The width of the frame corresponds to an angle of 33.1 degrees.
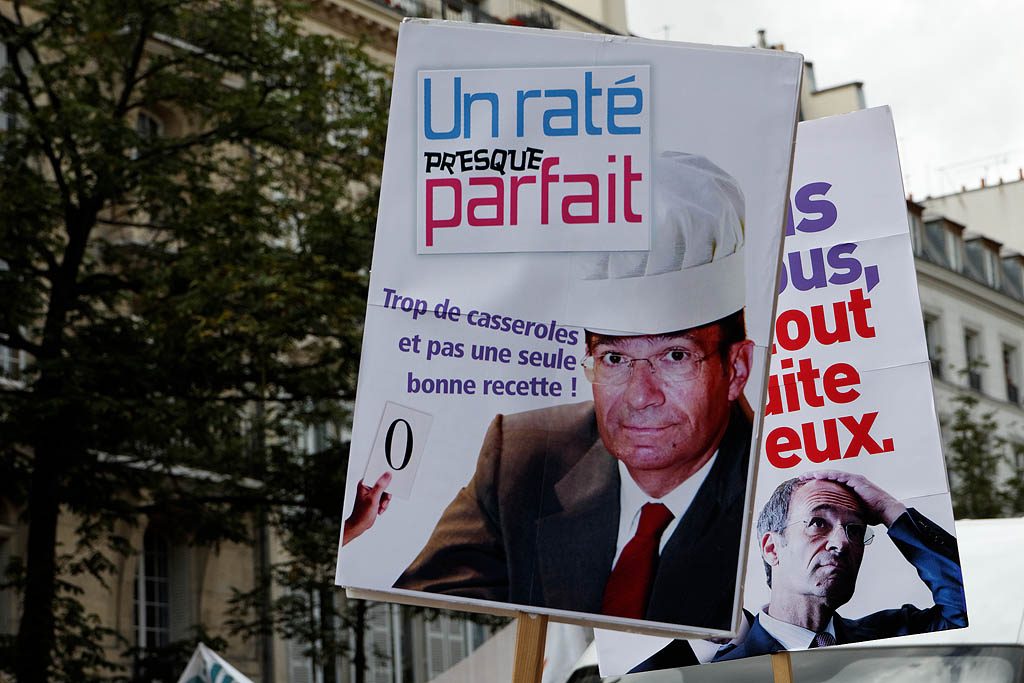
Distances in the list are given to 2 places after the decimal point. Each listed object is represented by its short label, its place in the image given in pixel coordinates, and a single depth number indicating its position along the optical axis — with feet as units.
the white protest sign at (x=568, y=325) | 14.90
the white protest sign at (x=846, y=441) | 20.16
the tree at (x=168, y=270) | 50.67
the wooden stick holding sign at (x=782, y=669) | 18.57
